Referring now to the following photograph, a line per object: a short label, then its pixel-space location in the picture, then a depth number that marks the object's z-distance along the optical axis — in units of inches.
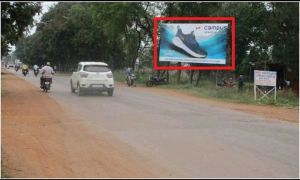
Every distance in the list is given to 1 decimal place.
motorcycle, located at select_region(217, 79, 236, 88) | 1450.7
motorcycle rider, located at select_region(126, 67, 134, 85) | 1486.2
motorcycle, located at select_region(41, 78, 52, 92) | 1000.9
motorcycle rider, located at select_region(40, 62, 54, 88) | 988.6
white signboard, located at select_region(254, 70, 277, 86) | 957.2
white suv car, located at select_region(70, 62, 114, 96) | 926.4
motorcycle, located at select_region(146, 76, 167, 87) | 1552.4
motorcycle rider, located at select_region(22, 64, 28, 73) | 2071.9
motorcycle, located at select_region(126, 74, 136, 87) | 1485.0
